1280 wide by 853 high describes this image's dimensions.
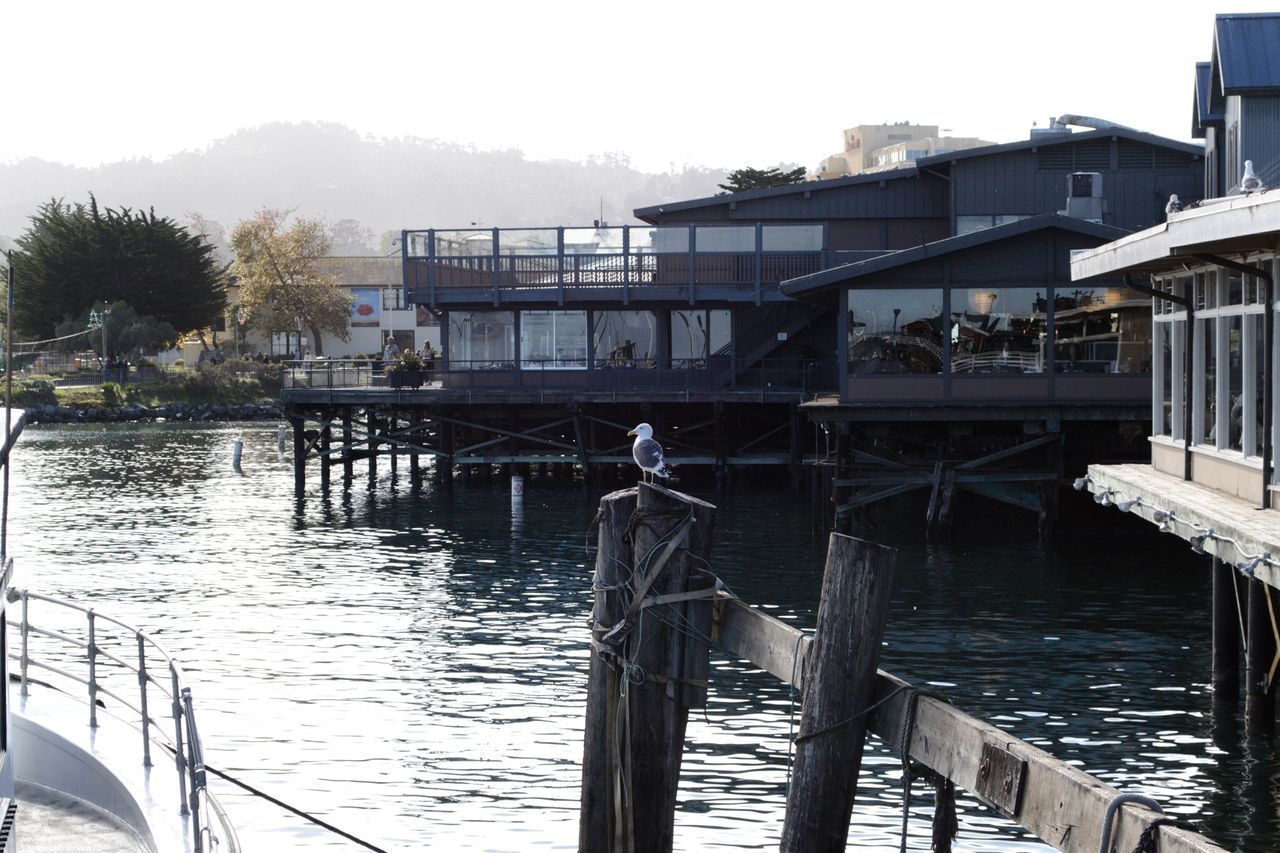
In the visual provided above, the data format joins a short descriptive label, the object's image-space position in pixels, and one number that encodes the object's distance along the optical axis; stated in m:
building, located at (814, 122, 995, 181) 148.12
